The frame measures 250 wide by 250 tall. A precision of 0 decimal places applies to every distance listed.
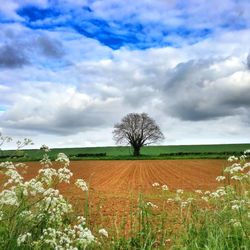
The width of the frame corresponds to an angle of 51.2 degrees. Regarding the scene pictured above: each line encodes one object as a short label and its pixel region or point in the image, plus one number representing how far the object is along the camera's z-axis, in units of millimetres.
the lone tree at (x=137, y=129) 60464
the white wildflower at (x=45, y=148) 4484
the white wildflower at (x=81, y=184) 4223
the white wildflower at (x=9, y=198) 4038
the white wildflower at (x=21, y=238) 3571
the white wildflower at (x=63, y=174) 4215
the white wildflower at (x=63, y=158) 4363
